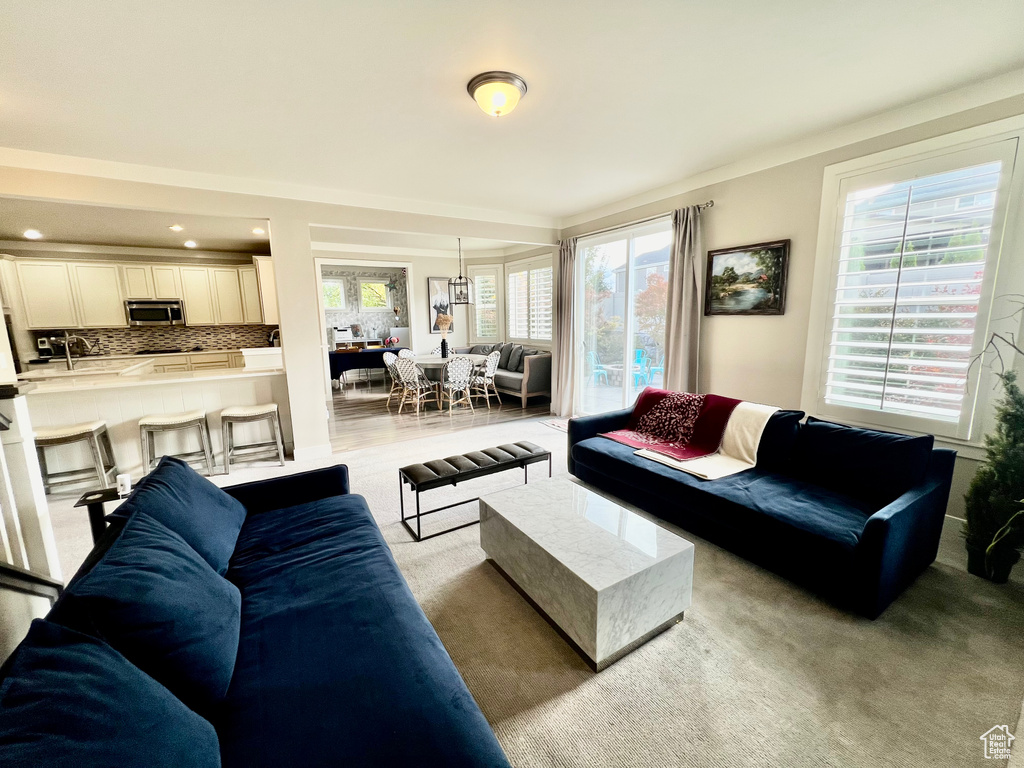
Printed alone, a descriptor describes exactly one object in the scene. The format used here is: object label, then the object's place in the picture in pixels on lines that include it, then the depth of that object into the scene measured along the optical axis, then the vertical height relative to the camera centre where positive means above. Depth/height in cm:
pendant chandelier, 684 +46
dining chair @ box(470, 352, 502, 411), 641 -90
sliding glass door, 451 +1
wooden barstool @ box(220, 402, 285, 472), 380 -102
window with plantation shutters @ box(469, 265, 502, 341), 819 +26
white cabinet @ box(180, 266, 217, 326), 615 +38
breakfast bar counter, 346 -71
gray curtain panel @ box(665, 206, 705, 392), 388 +14
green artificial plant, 204 -97
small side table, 175 -76
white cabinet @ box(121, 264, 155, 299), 582 +59
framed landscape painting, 333 +27
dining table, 652 -69
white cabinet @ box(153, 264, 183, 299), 598 +57
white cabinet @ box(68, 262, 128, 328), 558 +39
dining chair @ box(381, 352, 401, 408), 648 -70
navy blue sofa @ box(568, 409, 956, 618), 190 -104
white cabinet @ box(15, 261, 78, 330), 532 +39
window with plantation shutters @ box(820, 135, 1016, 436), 242 +16
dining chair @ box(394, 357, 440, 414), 602 -91
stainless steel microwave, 589 +14
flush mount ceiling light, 217 +118
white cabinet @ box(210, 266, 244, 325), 636 +40
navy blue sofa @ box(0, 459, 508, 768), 74 -93
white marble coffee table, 168 -110
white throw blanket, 275 -94
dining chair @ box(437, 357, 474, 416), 599 -86
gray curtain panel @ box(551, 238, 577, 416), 548 -28
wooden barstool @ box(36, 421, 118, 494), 319 -103
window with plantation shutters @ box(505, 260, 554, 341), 699 +26
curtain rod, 376 +97
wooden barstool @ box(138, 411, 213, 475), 355 -90
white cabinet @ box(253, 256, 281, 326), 578 +46
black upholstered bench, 262 -100
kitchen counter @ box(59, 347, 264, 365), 574 -47
